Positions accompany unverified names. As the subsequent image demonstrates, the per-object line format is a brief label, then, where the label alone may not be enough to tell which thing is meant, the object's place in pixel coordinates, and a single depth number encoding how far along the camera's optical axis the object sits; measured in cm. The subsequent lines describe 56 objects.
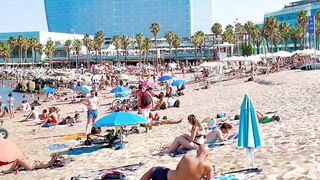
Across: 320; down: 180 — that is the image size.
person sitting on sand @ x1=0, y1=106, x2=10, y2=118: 2745
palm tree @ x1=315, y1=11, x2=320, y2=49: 6700
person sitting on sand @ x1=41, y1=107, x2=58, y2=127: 1961
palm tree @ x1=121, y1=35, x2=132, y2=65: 10320
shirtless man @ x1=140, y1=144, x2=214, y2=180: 659
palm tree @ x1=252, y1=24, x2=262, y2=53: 8181
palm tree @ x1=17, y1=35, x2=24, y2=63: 10872
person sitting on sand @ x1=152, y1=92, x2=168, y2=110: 2186
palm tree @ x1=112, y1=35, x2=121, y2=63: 10346
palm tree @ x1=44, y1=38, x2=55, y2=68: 10694
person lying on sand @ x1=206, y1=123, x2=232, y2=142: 1131
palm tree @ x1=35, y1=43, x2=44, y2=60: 11232
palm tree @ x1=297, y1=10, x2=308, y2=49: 6560
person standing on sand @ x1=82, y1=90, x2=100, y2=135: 1614
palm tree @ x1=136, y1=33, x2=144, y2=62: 10465
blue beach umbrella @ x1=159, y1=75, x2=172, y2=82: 3417
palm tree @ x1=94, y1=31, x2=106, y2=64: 10269
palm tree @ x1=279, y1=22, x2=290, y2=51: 8056
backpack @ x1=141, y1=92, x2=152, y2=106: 1540
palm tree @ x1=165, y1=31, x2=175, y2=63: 9882
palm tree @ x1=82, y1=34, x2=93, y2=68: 10325
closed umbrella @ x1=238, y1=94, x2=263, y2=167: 789
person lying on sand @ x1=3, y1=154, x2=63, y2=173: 1063
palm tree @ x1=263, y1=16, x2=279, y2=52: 6631
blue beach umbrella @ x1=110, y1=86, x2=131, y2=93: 2698
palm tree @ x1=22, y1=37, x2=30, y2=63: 10956
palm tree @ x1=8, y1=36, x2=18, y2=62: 10968
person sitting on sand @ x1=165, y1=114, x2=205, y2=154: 1049
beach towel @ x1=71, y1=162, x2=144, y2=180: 897
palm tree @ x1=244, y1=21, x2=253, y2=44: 8356
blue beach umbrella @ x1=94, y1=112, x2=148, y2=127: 1171
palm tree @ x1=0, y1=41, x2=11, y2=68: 10825
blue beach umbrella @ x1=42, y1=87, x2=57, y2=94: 3544
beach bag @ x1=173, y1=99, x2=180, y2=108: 2264
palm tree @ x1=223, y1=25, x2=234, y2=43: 8709
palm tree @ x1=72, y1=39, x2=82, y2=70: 10666
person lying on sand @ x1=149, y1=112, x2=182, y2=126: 1651
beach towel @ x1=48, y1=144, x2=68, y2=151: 1394
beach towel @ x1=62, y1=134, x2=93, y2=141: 1536
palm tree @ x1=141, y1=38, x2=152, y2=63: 10181
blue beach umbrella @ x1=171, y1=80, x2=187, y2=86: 3047
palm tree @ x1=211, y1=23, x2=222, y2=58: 8906
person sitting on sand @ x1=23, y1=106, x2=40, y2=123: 2287
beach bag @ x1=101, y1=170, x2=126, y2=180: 841
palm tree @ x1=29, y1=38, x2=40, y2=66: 11119
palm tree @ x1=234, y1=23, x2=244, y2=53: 9268
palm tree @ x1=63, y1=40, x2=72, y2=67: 10819
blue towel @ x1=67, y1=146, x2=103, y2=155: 1236
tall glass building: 16712
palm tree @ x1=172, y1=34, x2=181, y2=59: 10011
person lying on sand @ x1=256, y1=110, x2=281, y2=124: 1374
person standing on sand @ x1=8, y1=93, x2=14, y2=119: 2649
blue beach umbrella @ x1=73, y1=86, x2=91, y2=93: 3010
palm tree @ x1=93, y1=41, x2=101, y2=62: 10319
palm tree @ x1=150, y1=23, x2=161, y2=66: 9344
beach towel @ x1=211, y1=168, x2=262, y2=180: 766
